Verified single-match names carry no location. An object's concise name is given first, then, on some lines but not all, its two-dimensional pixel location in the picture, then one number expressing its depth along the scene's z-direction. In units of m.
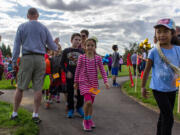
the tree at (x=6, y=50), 92.44
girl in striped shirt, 3.63
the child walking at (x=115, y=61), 9.27
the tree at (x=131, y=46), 63.79
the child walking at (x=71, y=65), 4.43
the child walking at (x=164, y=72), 2.57
